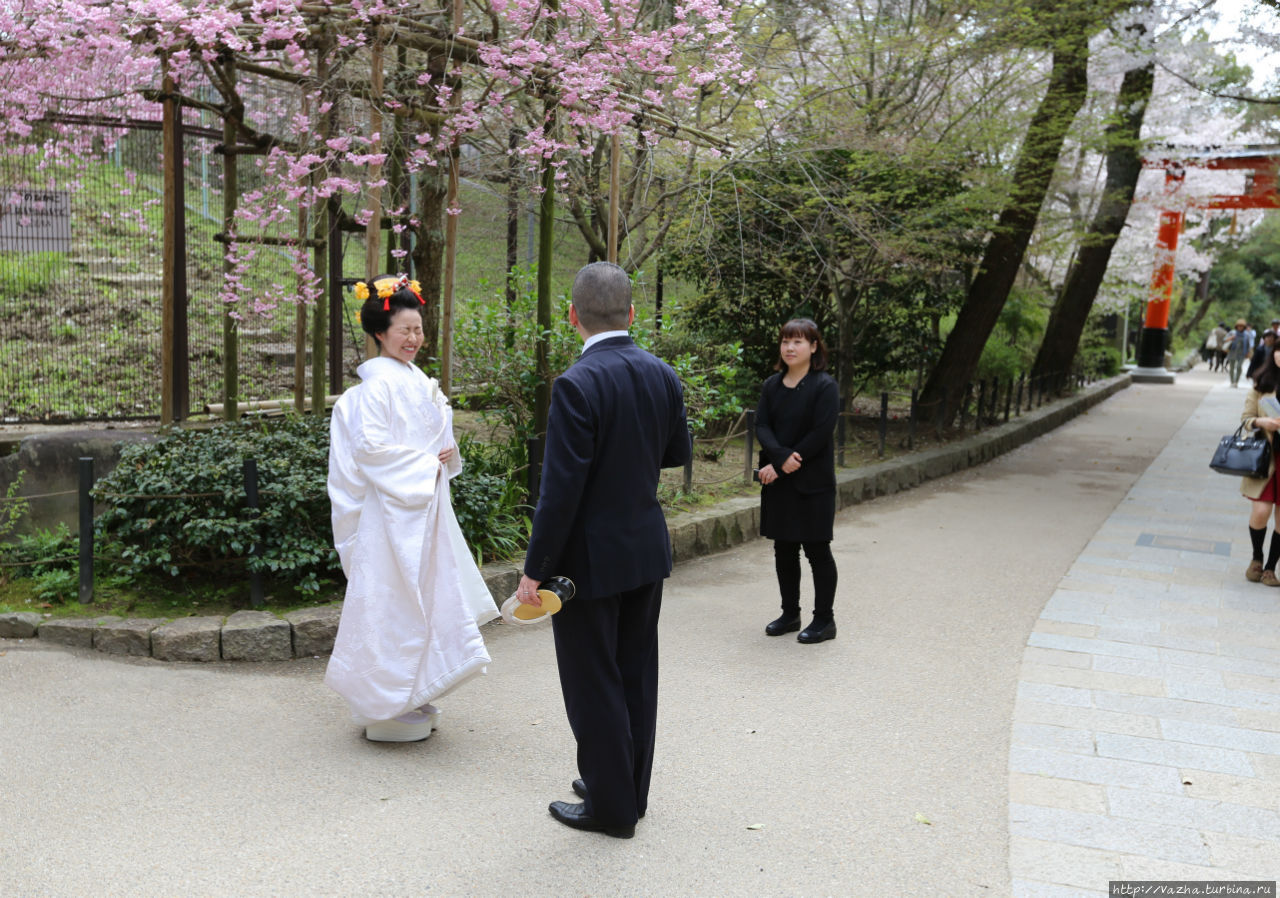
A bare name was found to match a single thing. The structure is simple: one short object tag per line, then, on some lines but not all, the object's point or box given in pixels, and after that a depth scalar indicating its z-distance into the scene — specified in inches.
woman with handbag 276.5
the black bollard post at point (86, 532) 210.2
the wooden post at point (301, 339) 266.1
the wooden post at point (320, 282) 257.8
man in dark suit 130.7
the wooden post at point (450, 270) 250.8
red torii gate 988.6
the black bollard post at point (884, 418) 438.6
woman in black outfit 221.6
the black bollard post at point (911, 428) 461.4
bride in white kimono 157.9
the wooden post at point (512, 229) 296.5
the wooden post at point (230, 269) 273.7
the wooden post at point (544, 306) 271.1
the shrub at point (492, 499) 239.6
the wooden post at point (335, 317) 315.3
